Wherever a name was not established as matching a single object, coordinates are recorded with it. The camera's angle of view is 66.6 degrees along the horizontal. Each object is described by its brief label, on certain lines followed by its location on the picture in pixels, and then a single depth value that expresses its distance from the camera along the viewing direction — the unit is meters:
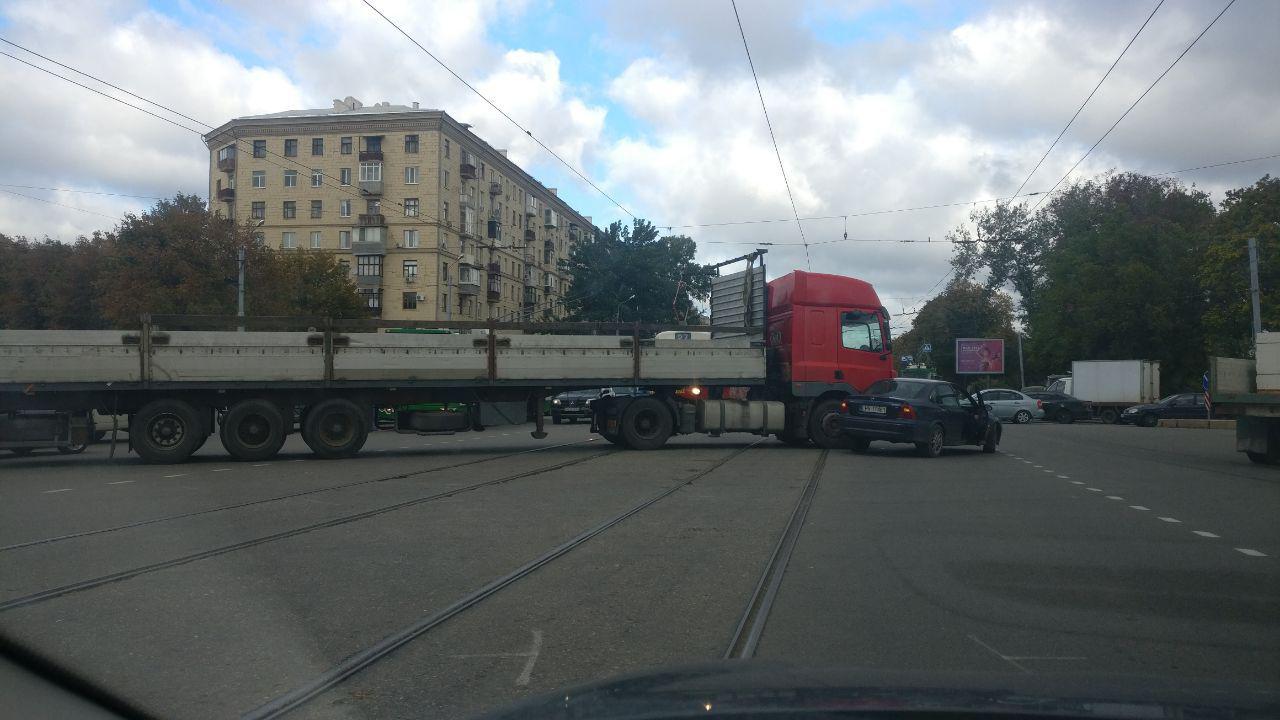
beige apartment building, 61.69
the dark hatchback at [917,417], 18.17
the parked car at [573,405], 34.62
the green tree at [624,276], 53.81
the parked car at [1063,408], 43.34
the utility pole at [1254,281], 32.44
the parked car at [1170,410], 39.12
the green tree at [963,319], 78.69
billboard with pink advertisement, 64.50
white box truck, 44.03
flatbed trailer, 16.33
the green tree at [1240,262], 42.28
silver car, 41.38
